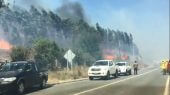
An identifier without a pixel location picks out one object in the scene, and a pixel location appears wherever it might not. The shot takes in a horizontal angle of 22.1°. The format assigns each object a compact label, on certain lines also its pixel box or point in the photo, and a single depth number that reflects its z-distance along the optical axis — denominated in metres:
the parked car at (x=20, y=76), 21.55
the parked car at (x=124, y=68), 48.22
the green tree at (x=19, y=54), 43.44
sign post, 40.53
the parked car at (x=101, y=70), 36.53
